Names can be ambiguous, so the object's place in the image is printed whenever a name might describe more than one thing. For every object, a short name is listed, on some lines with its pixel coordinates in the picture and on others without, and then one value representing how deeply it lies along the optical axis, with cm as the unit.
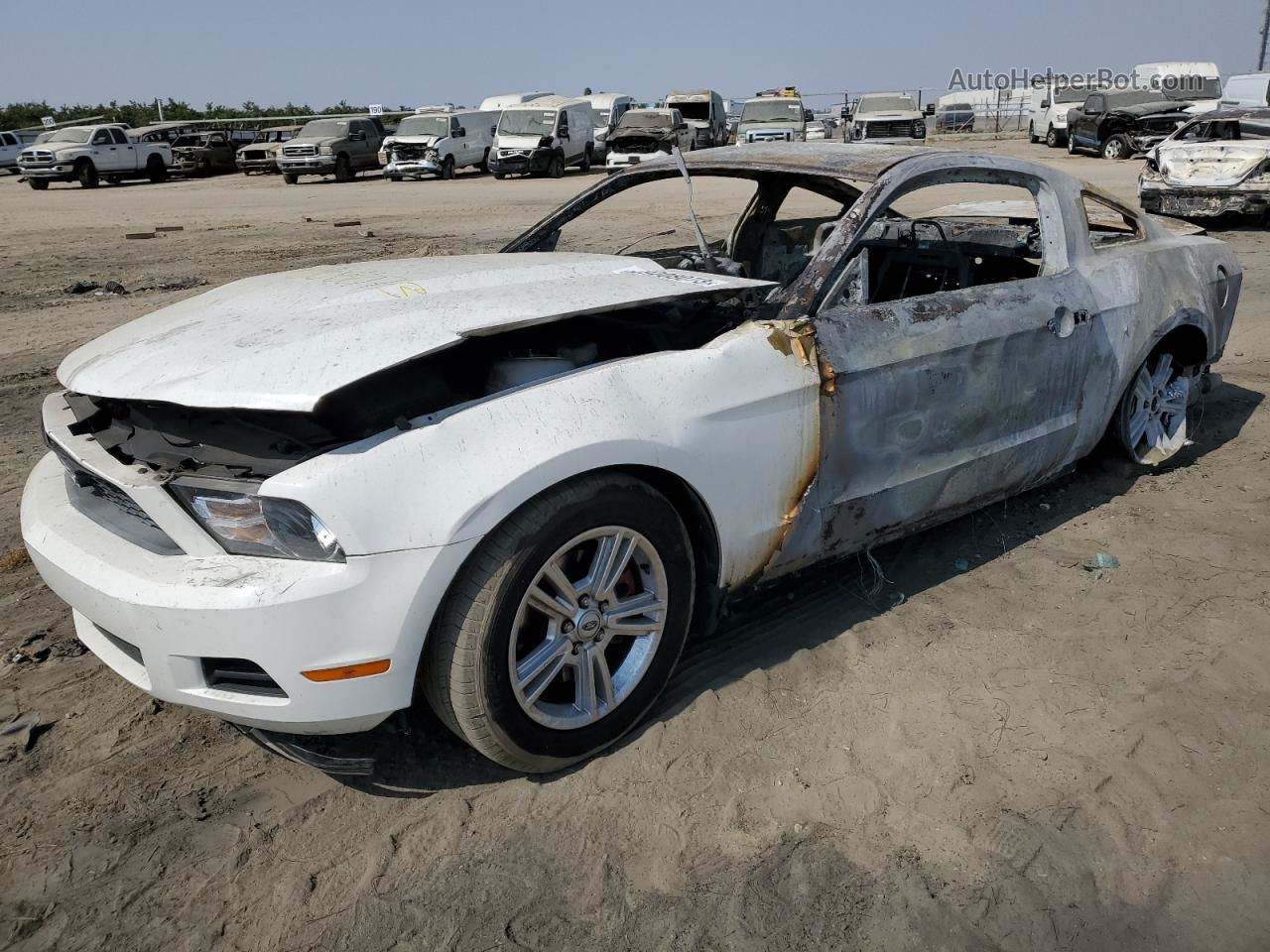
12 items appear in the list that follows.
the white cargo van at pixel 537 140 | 2470
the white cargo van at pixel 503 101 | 2836
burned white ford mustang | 233
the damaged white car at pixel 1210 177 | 1245
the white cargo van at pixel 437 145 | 2500
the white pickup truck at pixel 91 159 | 2462
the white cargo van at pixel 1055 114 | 2872
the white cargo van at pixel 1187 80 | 2603
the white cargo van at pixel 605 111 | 2965
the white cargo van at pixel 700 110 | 2834
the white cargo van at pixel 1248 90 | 1892
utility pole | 4953
